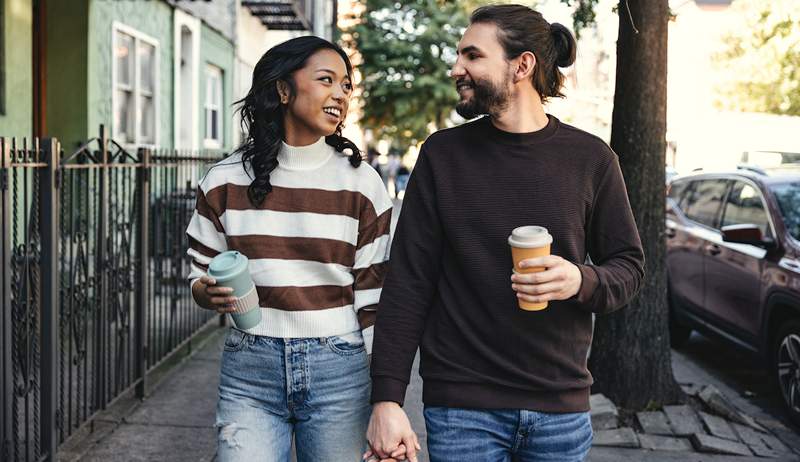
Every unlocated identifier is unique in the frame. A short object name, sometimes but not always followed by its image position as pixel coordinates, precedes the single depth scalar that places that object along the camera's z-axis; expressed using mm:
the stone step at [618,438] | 5406
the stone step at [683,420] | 5594
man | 2334
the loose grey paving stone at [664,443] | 5391
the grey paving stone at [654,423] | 5602
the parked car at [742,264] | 6391
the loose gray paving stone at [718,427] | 5598
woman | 2646
